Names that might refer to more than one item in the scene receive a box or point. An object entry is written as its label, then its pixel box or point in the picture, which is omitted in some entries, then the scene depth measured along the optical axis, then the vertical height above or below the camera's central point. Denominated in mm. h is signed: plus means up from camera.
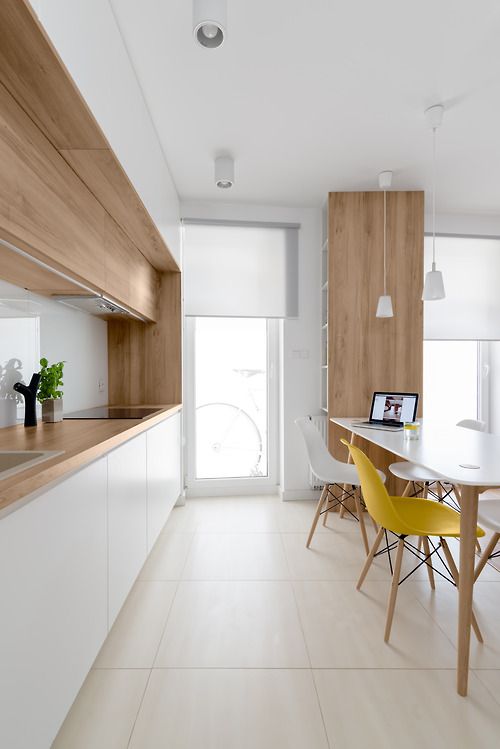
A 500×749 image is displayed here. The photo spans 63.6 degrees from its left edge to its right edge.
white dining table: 1503 -434
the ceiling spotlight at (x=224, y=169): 2877 +1402
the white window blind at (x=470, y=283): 4020 +813
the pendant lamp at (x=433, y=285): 2766 +547
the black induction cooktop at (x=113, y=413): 2456 -326
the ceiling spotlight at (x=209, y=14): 1398 +1221
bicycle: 3957 -739
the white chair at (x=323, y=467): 2643 -706
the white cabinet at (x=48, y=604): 925 -669
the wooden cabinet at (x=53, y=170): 1174 +830
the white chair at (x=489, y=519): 1723 -678
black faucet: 2025 -181
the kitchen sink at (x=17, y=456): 1357 -311
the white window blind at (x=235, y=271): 3697 +867
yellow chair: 1777 -732
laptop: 2994 -349
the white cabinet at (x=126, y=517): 1661 -709
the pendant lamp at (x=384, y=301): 3148 +508
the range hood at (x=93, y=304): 2306 +379
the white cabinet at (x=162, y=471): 2361 -733
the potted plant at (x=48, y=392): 2146 -148
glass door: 3918 -379
